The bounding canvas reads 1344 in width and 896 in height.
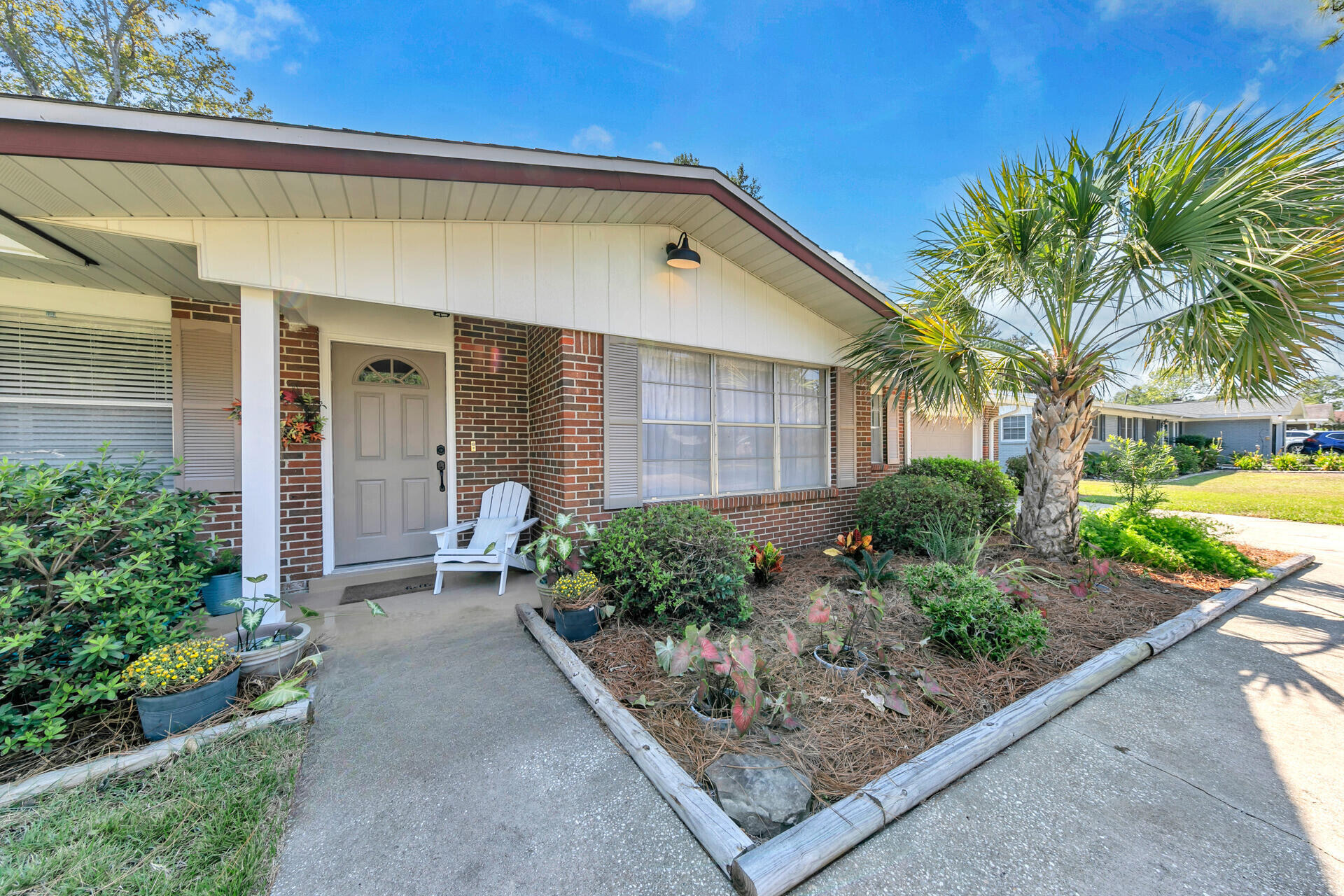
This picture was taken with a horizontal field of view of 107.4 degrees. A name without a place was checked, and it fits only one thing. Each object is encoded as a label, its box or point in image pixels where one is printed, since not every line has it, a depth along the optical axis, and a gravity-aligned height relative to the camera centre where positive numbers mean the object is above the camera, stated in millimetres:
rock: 1661 -1225
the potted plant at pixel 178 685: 2049 -1031
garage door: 7391 +108
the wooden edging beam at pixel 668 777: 1564 -1240
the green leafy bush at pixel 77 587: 1937 -600
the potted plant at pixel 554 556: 3248 -768
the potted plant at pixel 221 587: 3359 -955
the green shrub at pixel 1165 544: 4703 -1007
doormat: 4047 -1218
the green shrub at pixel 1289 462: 16188 -638
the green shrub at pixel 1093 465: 15055 -685
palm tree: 3375 +1321
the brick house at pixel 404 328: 2752 +999
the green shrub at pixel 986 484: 6367 -521
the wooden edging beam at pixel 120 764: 1772 -1216
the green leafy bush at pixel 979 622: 2807 -1028
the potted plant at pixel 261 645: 2512 -1052
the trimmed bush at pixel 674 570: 3250 -837
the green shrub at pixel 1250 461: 17094 -639
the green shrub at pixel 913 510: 4996 -687
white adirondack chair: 4203 -808
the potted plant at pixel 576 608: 3096 -1022
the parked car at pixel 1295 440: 21823 +150
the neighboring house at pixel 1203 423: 18859 +871
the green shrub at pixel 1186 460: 15688 -529
